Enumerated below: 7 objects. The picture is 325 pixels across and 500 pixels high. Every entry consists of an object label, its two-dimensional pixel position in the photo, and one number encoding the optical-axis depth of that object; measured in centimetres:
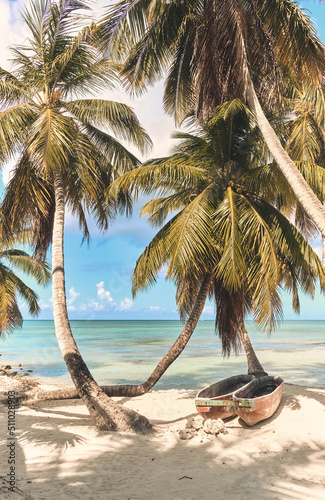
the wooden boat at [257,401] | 770
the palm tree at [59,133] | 802
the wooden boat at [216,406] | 786
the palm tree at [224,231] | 797
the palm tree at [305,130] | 1114
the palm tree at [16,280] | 1623
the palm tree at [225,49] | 813
